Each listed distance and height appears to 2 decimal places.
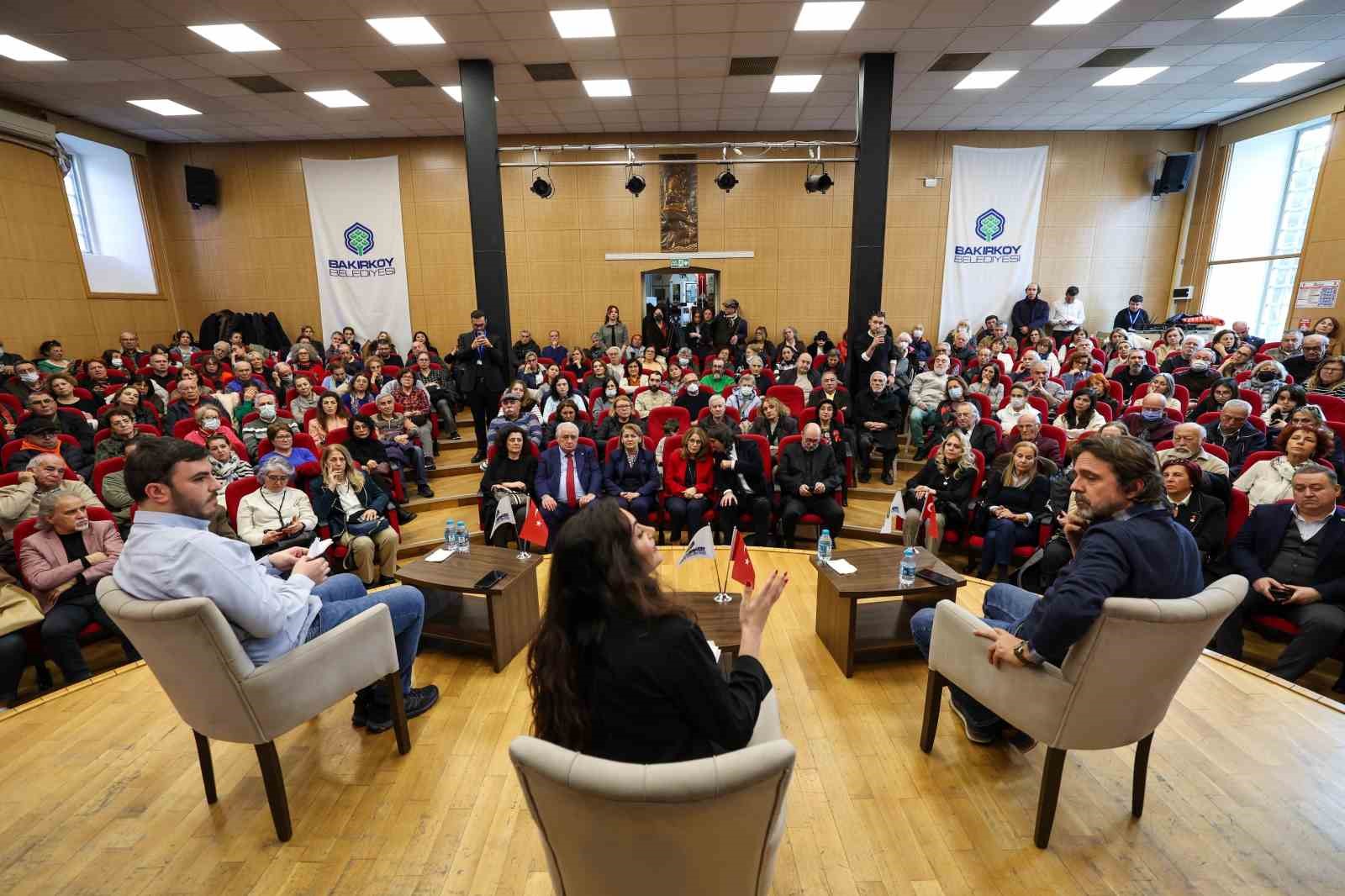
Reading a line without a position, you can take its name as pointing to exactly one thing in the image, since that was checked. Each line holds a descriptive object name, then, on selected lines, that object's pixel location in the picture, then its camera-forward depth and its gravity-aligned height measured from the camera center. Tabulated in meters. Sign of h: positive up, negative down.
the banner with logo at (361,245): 10.20 +1.06
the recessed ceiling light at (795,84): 7.46 +2.75
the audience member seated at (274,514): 4.01 -1.39
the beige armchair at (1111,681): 1.75 -1.19
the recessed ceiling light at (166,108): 7.96 +2.68
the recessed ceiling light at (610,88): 7.58 +2.76
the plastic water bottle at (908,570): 3.10 -1.38
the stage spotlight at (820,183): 7.66 +1.53
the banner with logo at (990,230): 10.09 +1.22
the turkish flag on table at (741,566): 2.78 -1.21
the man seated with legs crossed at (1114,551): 1.77 -0.74
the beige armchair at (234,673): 1.82 -1.21
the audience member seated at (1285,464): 3.64 -1.03
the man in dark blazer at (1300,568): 2.95 -1.39
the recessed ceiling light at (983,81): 7.45 +2.78
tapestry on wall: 10.26 +1.60
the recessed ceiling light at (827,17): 5.57 +2.70
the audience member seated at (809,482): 4.97 -1.47
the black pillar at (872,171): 6.57 +1.43
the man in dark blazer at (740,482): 5.07 -1.50
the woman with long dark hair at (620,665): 1.32 -0.79
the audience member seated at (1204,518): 3.59 -1.28
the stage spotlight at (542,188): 7.77 +1.52
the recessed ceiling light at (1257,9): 5.67 +2.75
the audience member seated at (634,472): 5.09 -1.41
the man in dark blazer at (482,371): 6.57 -0.70
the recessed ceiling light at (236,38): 5.84 +2.65
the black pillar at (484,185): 6.59 +1.32
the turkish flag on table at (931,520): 3.97 -1.49
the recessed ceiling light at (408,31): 5.74 +2.67
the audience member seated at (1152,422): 5.00 -0.99
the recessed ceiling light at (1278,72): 7.31 +2.81
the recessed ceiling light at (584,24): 5.67 +2.70
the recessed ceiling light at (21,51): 6.06 +2.64
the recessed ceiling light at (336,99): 7.74 +2.71
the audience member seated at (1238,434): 4.53 -0.99
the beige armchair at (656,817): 1.07 -0.97
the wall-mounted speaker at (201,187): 9.96 +1.99
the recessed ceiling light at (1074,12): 5.64 +2.75
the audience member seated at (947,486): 4.63 -1.42
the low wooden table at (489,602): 3.14 -1.57
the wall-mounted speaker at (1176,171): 9.73 +2.08
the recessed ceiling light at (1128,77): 7.38 +2.78
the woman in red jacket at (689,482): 5.00 -1.50
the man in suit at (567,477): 4.96 -1.41
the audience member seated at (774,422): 5.68 -1.10
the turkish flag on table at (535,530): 3.38 -1.25
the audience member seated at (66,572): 3.17 -1.41
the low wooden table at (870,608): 3.05 -1.64
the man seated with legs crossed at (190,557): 1.82 -0.75
